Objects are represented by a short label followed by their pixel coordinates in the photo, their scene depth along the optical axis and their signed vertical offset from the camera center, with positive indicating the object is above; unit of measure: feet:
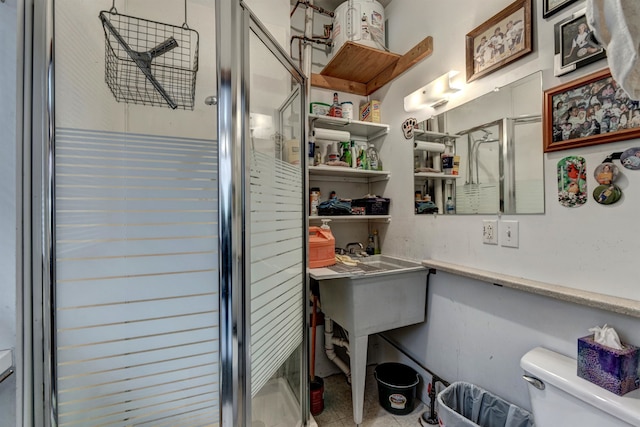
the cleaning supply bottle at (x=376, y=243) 6.78 -0.76
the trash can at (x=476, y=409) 3.70 -2.93
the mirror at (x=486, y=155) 3.71 +0.98
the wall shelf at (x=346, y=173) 5.87 +1.00
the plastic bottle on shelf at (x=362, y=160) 6.45 +1.32
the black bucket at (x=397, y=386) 5.05 -3.47
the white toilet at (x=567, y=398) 2.51 -1.91
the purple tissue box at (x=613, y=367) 2.58 -1.54
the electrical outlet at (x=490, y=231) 4.15 -0.28
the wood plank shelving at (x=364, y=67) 5.60 +3.51
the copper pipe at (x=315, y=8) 6.11 +5.01
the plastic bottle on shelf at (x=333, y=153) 6.19 +1.48
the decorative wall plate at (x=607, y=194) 2.91 +0.21
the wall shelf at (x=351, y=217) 5.92 -0.07
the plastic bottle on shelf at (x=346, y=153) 6.33 +1.47
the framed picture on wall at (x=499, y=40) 3.74 +2.67
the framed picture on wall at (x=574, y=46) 3.06 +2.03
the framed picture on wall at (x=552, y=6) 3.32 +2.67
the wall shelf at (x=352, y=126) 5.97 +2.14
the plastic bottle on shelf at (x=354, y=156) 6.32 +1.40
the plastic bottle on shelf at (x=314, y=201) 5.97 +0.31
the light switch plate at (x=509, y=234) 3.89 -0.30
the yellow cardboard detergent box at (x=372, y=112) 6.61 +2.58
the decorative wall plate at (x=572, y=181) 3.18 +0.39
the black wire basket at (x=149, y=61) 3.07 +1.94
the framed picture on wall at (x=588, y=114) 2.84 +1.16
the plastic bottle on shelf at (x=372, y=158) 6.60 +1.42
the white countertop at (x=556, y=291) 2.72 -0.95
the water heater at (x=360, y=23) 5.77 +4.24
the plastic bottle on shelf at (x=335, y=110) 6.19 +2.45
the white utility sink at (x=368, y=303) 4.73 -1.67
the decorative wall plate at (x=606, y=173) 2.93 +0.45
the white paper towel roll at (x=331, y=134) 5.86 +1.80
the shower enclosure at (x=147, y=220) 2.57 -0.05
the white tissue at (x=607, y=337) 2.70 -1.30
